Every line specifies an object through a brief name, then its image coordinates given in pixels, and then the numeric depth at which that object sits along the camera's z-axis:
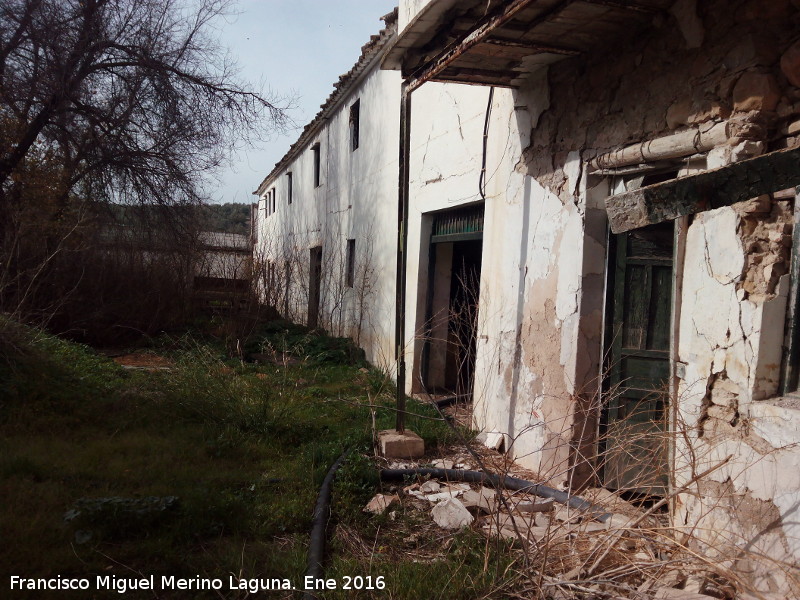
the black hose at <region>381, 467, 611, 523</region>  3.90
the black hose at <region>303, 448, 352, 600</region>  3.09
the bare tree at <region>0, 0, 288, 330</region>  8.90
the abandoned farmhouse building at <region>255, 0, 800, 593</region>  3.03
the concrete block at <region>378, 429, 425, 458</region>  5.21
